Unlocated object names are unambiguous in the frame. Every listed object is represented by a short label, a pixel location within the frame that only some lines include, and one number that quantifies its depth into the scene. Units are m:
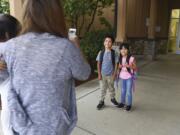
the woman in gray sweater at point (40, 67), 1.24
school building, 9.89
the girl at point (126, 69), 3.80
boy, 3.87
